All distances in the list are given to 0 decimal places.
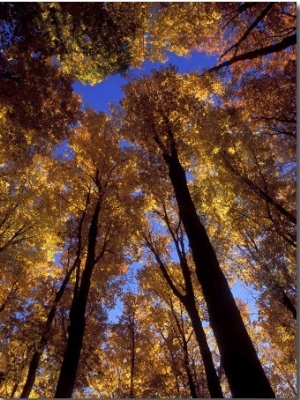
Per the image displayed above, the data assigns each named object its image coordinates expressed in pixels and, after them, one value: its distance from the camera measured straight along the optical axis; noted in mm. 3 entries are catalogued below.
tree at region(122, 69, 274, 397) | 3754
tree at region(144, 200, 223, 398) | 7363
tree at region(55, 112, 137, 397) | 11578
